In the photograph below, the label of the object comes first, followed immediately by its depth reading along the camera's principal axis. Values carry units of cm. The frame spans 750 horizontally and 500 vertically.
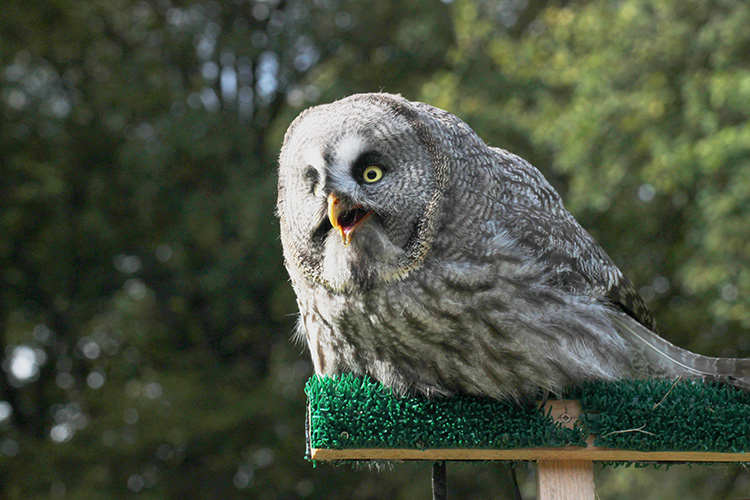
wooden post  450
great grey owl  446
